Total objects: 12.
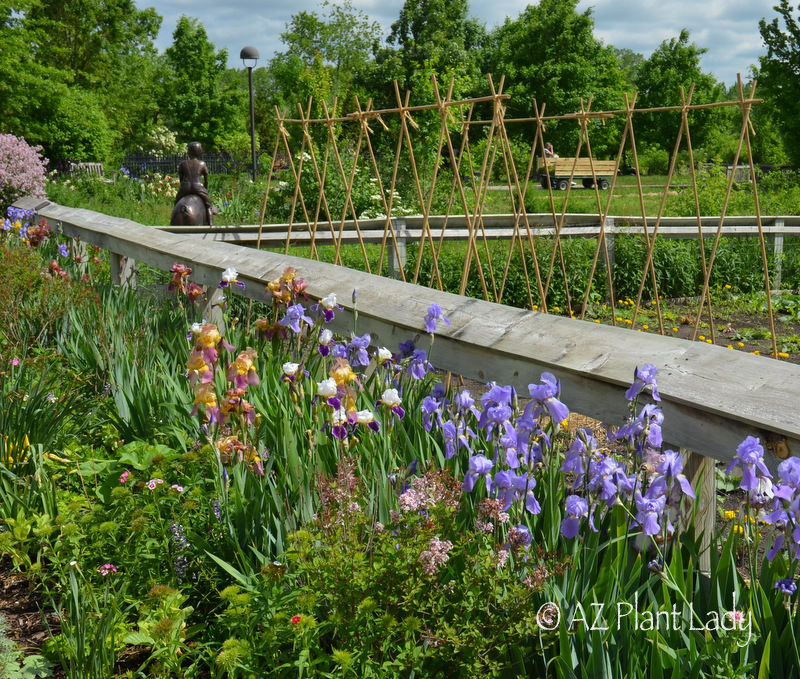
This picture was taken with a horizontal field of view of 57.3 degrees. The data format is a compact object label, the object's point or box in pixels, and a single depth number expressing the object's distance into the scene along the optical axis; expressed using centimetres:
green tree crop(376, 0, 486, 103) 3002
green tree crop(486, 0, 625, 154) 3056
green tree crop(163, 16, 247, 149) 3206
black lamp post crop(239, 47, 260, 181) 1608
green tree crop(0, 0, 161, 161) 1627
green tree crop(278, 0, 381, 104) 3425
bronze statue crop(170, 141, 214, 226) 864
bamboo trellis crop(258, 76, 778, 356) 420
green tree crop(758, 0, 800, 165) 1655
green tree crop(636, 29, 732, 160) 3119
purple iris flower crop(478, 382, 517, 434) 156
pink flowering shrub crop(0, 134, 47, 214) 1013
